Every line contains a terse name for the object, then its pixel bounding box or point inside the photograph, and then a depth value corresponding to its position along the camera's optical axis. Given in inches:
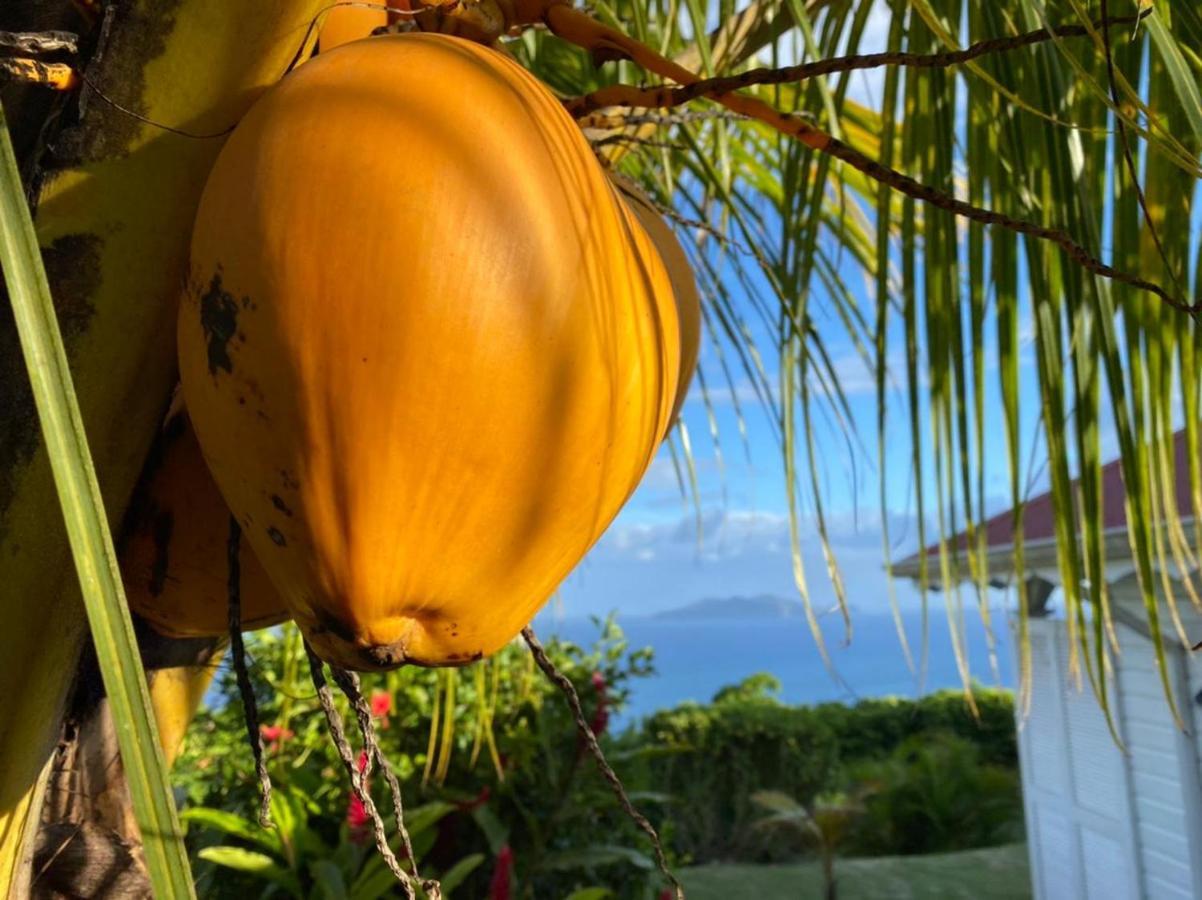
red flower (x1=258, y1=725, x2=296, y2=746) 118.0
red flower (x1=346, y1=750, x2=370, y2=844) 98.5
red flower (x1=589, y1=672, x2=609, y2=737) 122.1
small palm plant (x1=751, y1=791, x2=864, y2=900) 275.1
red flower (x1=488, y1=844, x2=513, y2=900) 90.8
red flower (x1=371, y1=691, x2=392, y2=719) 118.2
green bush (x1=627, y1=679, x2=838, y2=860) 362.9
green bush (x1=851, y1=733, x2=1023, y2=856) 384.5
